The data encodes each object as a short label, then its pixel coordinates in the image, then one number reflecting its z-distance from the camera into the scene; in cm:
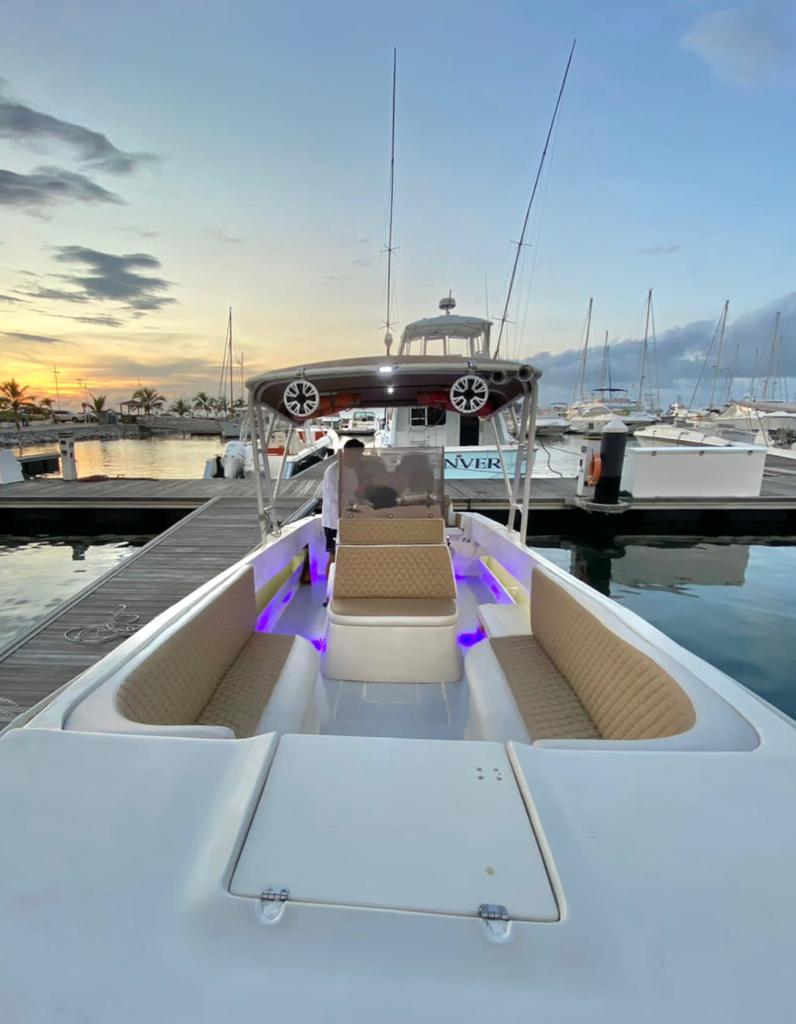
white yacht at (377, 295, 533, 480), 962
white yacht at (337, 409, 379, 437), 3146
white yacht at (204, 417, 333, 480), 1445
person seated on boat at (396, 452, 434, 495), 465
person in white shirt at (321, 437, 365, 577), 458
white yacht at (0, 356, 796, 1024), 72
